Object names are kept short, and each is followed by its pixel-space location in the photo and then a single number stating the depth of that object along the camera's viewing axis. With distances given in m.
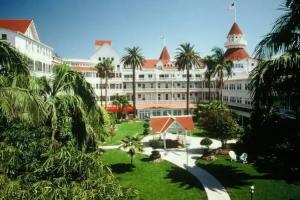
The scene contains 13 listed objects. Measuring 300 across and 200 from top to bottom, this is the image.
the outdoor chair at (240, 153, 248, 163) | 36.41
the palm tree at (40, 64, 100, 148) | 13.40
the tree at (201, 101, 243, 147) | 41.66
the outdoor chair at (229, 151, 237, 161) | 37.44
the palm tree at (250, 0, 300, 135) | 17.11
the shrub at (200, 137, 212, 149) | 44.22
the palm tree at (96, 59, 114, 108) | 71.62
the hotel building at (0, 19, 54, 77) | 43.42
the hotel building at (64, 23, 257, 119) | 80.19
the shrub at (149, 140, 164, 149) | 47.12
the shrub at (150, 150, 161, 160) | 39.19
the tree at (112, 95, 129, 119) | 72.99
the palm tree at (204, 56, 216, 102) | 70.56
